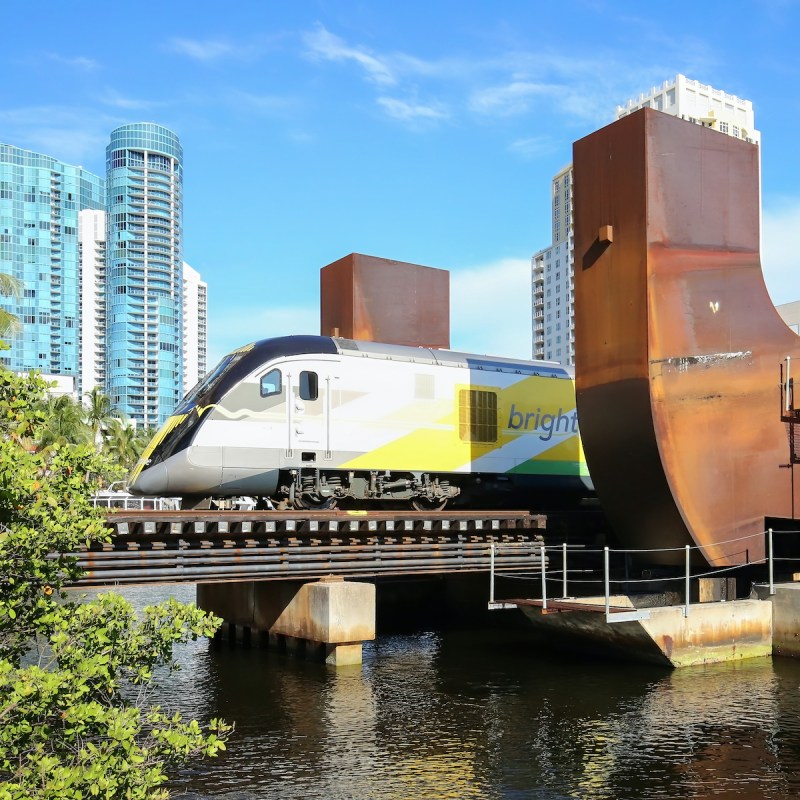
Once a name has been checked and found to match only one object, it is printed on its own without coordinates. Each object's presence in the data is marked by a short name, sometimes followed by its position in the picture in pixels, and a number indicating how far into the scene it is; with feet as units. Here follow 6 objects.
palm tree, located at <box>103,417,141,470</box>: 200.75
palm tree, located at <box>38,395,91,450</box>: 154.71
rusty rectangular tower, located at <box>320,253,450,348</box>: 90.89
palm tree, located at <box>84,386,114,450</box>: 196.13
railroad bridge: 51.11
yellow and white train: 59.88
